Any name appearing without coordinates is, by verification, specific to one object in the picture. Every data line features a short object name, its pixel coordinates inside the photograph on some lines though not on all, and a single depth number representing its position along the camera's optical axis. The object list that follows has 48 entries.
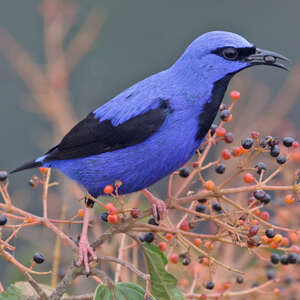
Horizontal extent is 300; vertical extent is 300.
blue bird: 5.86
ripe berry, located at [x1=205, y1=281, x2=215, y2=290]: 5.42
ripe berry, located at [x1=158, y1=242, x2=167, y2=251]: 5.80
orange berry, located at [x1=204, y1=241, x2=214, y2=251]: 5.09
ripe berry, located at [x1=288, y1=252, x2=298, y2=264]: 5.44
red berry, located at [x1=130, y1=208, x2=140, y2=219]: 4.80
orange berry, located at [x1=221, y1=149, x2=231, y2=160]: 5.18
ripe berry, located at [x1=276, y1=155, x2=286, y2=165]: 4.95
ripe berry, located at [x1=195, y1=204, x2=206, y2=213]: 5.34
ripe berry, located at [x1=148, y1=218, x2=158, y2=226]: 5.70
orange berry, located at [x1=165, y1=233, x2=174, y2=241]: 5.24
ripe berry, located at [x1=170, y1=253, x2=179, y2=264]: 5.64
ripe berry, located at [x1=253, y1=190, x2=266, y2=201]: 4.81
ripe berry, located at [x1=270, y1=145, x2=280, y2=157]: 5.04
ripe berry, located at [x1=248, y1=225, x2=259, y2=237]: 4.65
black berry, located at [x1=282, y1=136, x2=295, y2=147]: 5.04
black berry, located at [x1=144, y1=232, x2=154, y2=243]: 5.36
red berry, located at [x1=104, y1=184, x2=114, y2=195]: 5.24
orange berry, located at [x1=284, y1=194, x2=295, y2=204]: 4.98
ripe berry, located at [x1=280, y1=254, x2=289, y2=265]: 5.52
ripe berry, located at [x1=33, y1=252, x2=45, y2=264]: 5.11
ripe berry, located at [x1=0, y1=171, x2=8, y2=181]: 5.48
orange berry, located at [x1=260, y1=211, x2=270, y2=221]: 5.27
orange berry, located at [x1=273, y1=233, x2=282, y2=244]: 4.82
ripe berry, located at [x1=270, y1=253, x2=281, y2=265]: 5.50
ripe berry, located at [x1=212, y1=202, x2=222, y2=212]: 5.38
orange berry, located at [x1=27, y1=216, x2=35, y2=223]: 4.86
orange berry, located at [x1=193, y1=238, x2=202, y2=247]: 5.24
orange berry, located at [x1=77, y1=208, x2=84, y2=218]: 5.41
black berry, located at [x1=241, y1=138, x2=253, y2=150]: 4.91
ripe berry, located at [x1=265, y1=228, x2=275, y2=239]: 4.75
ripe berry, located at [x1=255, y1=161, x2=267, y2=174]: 5.02
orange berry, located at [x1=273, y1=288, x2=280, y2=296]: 5.28
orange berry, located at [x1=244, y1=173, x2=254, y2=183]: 5.11
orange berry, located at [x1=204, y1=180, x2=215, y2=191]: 4.64
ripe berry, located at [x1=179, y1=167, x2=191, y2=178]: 5.90
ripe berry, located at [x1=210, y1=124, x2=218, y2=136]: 5.75
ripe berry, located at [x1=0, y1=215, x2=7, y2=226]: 4.96
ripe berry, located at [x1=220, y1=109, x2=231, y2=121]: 5.42
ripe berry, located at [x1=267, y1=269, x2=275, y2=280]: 6.30
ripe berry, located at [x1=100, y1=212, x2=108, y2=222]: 5.32
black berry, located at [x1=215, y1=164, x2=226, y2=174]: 5.53
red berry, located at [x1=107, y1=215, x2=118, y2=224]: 4.77
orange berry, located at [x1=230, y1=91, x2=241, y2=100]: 5.65
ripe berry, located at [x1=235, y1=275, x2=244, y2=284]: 5.57
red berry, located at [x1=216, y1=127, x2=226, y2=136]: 5.34
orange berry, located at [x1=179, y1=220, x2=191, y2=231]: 5.28
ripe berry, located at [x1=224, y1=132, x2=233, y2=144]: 5.30
